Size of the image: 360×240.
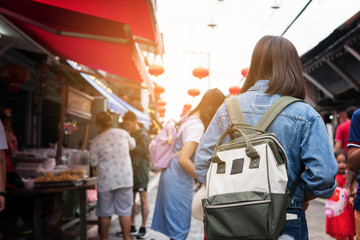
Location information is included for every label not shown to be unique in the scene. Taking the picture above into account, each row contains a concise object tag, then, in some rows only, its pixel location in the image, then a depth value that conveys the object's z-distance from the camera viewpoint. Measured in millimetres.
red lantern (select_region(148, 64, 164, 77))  10406
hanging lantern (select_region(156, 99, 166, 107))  20656
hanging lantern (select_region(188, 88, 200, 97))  16188
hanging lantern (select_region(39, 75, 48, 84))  9742
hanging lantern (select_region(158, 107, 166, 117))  23556
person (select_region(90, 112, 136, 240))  5484
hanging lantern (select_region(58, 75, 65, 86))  10352
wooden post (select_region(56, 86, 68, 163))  6852
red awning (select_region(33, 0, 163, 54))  4050
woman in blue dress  3809
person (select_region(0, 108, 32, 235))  6762
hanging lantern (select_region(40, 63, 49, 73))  8984
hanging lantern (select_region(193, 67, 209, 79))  11228
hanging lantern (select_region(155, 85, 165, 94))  14055
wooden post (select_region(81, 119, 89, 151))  8594
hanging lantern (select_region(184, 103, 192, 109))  22797
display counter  5395
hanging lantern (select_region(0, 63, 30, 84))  7883
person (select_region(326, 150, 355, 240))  4551
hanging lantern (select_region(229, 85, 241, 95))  14867
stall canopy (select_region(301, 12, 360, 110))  10203
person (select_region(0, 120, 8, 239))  3111
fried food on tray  5512
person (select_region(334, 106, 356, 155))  5539
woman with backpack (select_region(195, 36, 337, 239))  1815
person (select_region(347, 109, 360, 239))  2775
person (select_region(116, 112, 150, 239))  7156
